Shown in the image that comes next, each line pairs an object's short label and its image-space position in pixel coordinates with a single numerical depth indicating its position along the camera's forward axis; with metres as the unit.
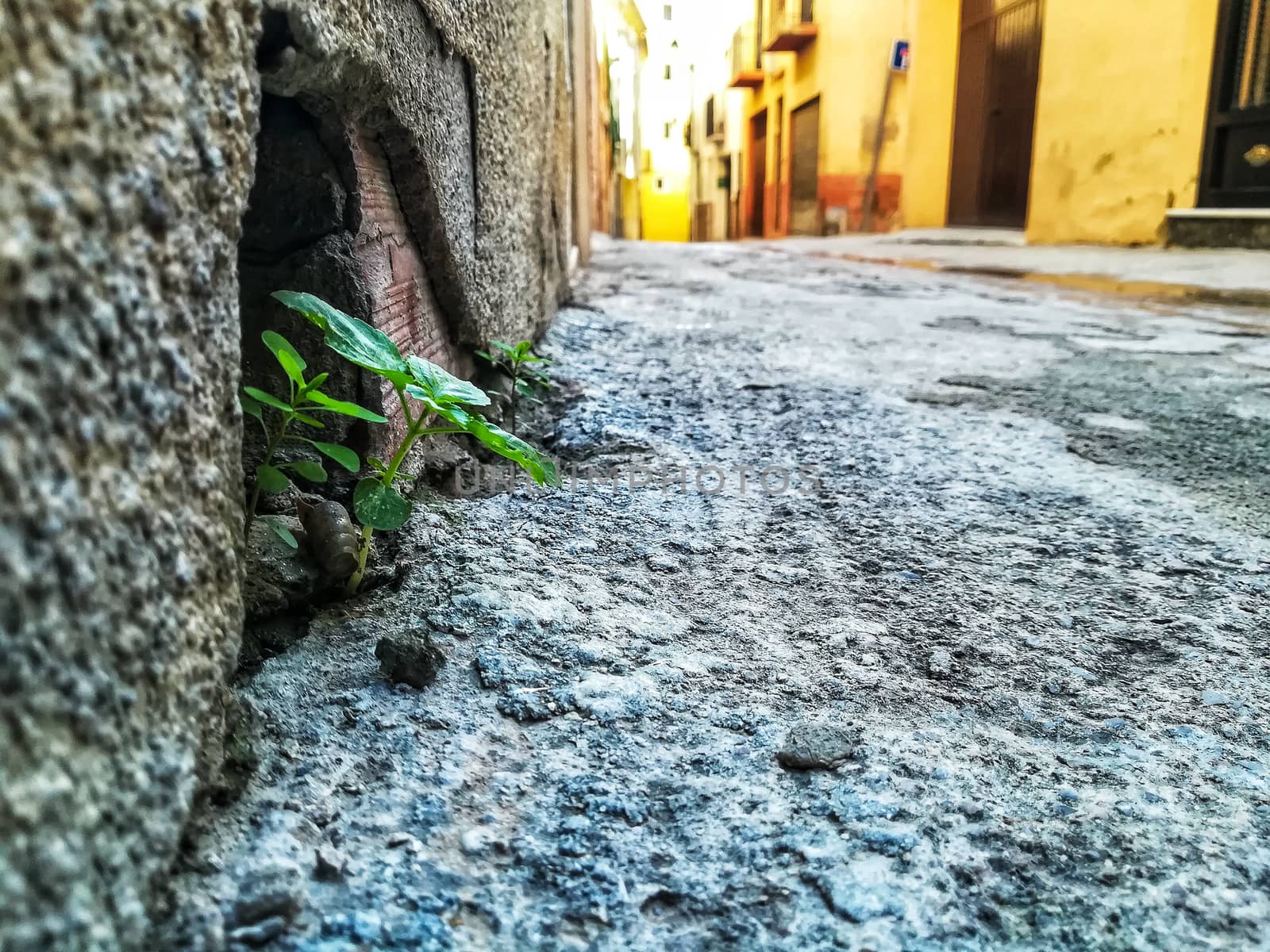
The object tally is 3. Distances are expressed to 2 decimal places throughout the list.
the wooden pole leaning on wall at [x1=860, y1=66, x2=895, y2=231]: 10.78
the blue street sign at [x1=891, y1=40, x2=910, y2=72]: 10.13
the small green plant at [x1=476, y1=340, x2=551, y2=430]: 1.46
